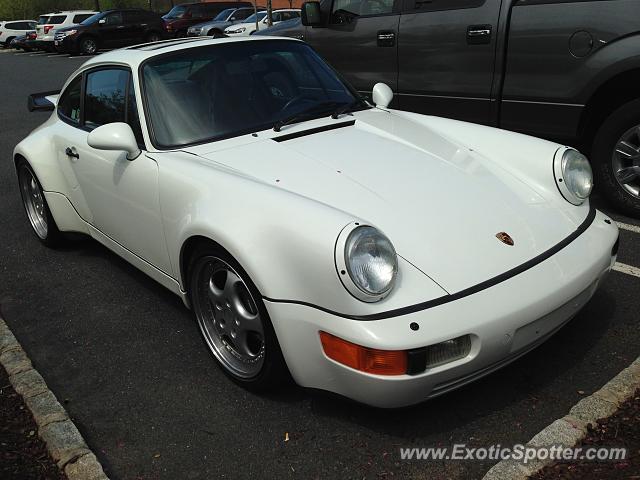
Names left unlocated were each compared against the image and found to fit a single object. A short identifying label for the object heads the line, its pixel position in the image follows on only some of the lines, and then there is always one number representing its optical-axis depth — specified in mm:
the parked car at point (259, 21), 22000
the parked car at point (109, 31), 24016
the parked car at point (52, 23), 26208
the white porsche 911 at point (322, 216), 2250
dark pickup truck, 4250
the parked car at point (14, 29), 32625
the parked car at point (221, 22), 23953
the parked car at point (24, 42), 28188
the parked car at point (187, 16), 26516
